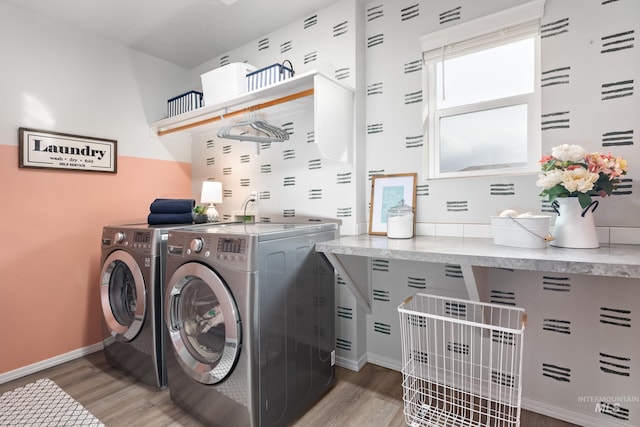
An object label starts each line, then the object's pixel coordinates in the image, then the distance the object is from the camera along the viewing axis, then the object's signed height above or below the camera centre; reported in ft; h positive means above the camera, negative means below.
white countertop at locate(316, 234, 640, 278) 3.71 -0.62
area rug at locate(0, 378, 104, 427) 5.58 -3.70
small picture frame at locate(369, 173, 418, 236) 6.91 +0.31
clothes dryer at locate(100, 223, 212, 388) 6.49 -1.94
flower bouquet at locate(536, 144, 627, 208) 4.55 +0.51
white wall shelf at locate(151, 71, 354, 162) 6.31 +2.50
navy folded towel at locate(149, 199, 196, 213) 7.75 +0.08
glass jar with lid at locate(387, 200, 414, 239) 6.35 -0.32
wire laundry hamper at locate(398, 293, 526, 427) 5.26 -2.95
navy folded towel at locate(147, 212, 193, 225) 7.72 -0.21
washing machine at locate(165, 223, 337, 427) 4.83 -1.93
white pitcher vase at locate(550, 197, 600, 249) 4.73 -0.26
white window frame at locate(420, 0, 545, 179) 5.77 +3.14
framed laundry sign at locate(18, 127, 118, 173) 7.36 +1.46
